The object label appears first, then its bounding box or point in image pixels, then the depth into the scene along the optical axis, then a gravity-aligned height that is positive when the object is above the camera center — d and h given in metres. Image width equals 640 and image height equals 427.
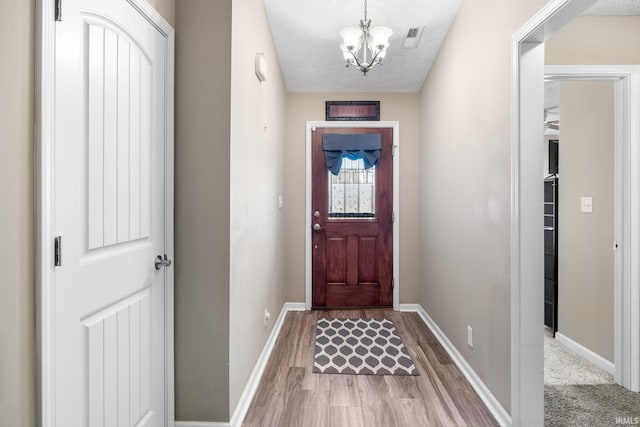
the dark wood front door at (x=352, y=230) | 3.72 -0.21
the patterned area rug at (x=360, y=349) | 2.34 -1.10
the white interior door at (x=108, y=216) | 1.02 -0.02
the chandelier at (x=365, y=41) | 2.22 +1.15
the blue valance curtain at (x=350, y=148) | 3.65 +0.69
